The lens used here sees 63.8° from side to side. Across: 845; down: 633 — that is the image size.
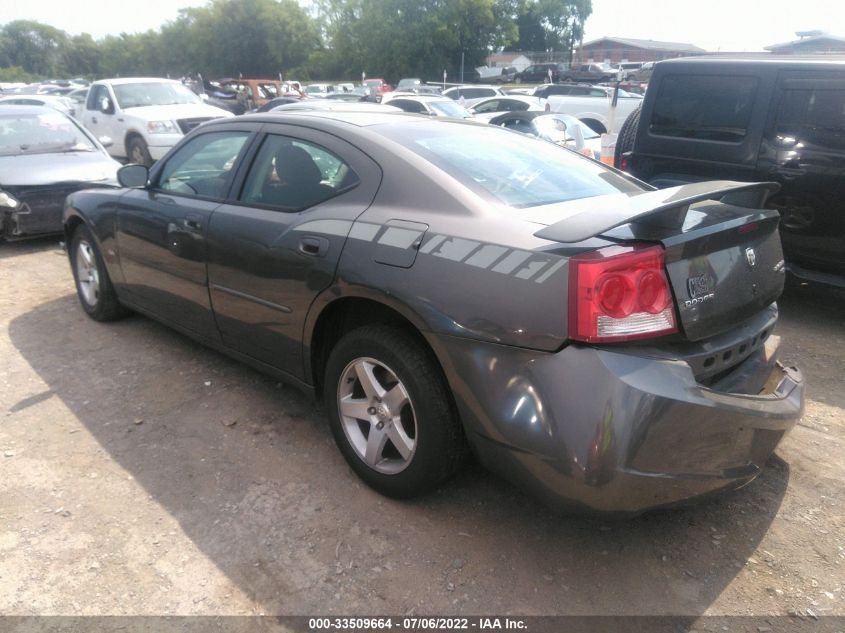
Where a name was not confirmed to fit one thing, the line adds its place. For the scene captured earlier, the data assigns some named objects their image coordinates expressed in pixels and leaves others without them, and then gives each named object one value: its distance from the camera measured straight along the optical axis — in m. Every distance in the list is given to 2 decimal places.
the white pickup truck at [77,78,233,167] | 11.89
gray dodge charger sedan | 2.13
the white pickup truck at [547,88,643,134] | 15.38
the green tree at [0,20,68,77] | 104.31
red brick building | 76.38
